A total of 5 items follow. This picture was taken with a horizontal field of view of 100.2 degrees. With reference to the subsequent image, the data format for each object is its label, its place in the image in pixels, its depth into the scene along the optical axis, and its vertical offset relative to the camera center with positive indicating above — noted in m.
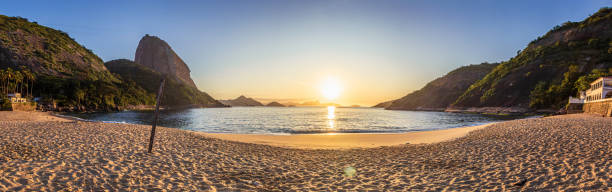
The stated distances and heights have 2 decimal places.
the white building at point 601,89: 43.81 +3.37
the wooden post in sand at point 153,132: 12.15 -1.66
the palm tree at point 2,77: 67.92 +4.65
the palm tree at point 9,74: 69.44 +5.60
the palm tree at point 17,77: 73.06 +5.27
